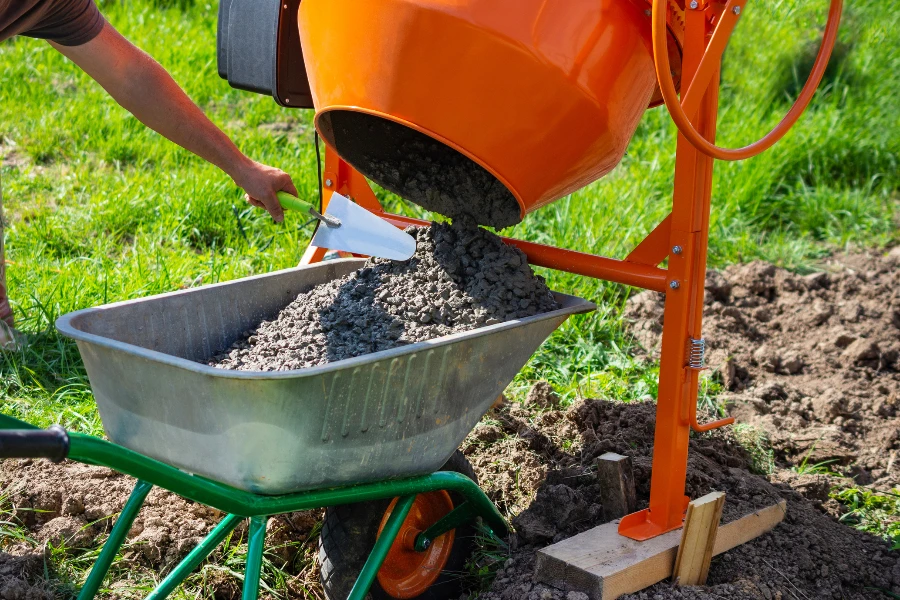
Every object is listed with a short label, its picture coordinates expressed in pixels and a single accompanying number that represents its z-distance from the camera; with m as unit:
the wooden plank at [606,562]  3.72
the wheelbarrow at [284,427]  3.43
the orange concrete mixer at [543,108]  3.57
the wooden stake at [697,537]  3.79
